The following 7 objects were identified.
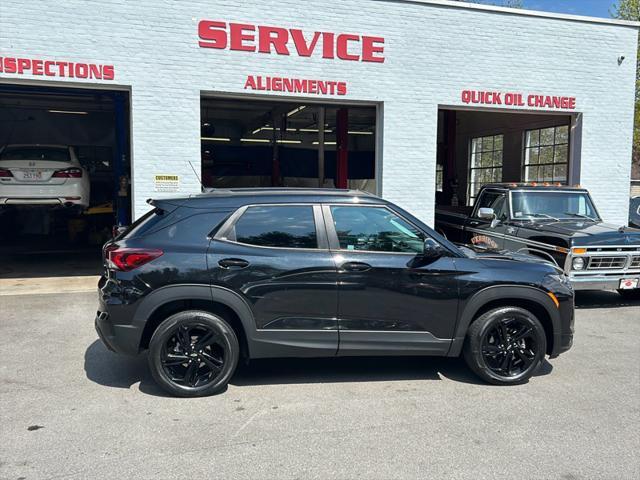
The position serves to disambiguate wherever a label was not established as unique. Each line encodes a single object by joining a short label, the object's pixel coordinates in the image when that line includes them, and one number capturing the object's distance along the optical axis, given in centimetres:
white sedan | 1114
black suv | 472
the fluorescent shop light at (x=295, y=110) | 1614
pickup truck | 816
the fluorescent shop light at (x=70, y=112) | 1948
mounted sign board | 983
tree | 2456
